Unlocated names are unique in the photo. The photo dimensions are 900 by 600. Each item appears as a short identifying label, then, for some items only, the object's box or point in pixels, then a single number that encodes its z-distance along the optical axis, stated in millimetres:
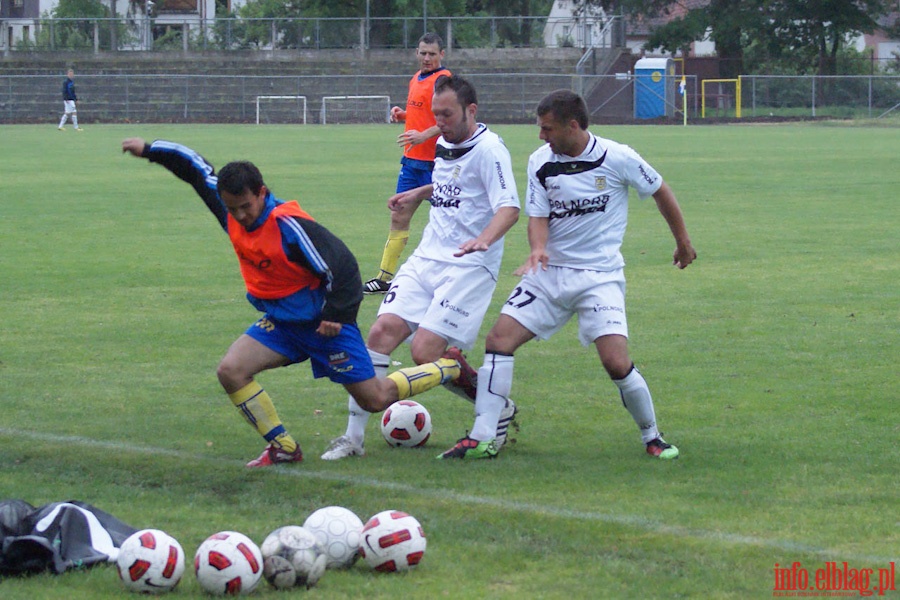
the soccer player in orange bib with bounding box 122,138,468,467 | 11115
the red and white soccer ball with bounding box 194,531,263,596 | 8411
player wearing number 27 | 12119
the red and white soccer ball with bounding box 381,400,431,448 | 12770
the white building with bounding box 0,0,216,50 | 110553
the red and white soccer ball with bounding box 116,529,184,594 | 8480
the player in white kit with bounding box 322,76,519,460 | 12793
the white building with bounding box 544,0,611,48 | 110431
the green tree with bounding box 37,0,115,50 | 109940
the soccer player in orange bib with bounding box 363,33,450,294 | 21740
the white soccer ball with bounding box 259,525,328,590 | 8595
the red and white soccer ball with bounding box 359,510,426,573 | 8963
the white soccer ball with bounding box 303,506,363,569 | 9054
